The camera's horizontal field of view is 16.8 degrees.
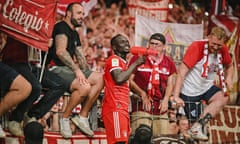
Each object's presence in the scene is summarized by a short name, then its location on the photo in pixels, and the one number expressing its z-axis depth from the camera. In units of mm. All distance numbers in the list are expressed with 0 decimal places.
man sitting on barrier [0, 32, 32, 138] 9555
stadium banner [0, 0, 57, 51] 9758
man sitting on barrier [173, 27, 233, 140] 11453
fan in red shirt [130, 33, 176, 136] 10914
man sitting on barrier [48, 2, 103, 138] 10391
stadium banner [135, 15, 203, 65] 13141
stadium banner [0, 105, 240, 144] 11195
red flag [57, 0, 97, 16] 12281
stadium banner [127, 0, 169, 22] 13875
